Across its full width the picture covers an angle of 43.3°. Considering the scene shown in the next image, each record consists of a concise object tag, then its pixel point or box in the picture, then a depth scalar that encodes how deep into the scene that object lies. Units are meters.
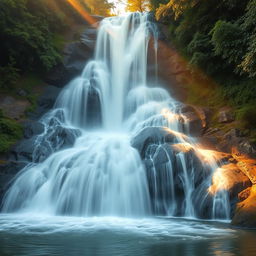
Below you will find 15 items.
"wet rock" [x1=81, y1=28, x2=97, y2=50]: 21.92
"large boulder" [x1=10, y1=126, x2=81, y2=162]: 13.24
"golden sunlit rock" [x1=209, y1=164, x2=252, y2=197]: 10.07
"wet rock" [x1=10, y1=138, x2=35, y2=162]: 13.21
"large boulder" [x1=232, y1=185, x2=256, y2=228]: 8.30
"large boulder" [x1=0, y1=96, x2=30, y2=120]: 16.42
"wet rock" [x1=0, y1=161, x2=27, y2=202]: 11.61
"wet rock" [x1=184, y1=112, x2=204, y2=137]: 14.83
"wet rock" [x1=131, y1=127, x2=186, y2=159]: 12.42
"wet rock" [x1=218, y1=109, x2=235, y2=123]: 14.71
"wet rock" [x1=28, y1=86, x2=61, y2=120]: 17.38
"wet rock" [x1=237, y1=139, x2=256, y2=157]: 11.92
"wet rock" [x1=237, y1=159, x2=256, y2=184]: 10.31
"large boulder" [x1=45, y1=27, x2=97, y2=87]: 19.97
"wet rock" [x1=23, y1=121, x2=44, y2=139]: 15.13
